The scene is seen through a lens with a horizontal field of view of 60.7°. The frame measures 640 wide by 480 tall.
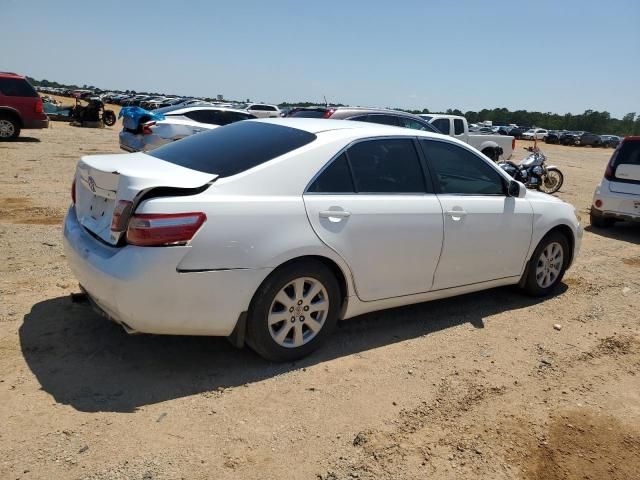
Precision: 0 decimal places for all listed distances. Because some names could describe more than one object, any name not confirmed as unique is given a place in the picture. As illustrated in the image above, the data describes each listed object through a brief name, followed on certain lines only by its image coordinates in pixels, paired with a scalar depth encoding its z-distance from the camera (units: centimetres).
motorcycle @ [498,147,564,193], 1248
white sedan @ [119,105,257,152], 1229
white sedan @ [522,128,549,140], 5505
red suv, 1616
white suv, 867
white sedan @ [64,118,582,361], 310
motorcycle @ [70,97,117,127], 2777
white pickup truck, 1476
